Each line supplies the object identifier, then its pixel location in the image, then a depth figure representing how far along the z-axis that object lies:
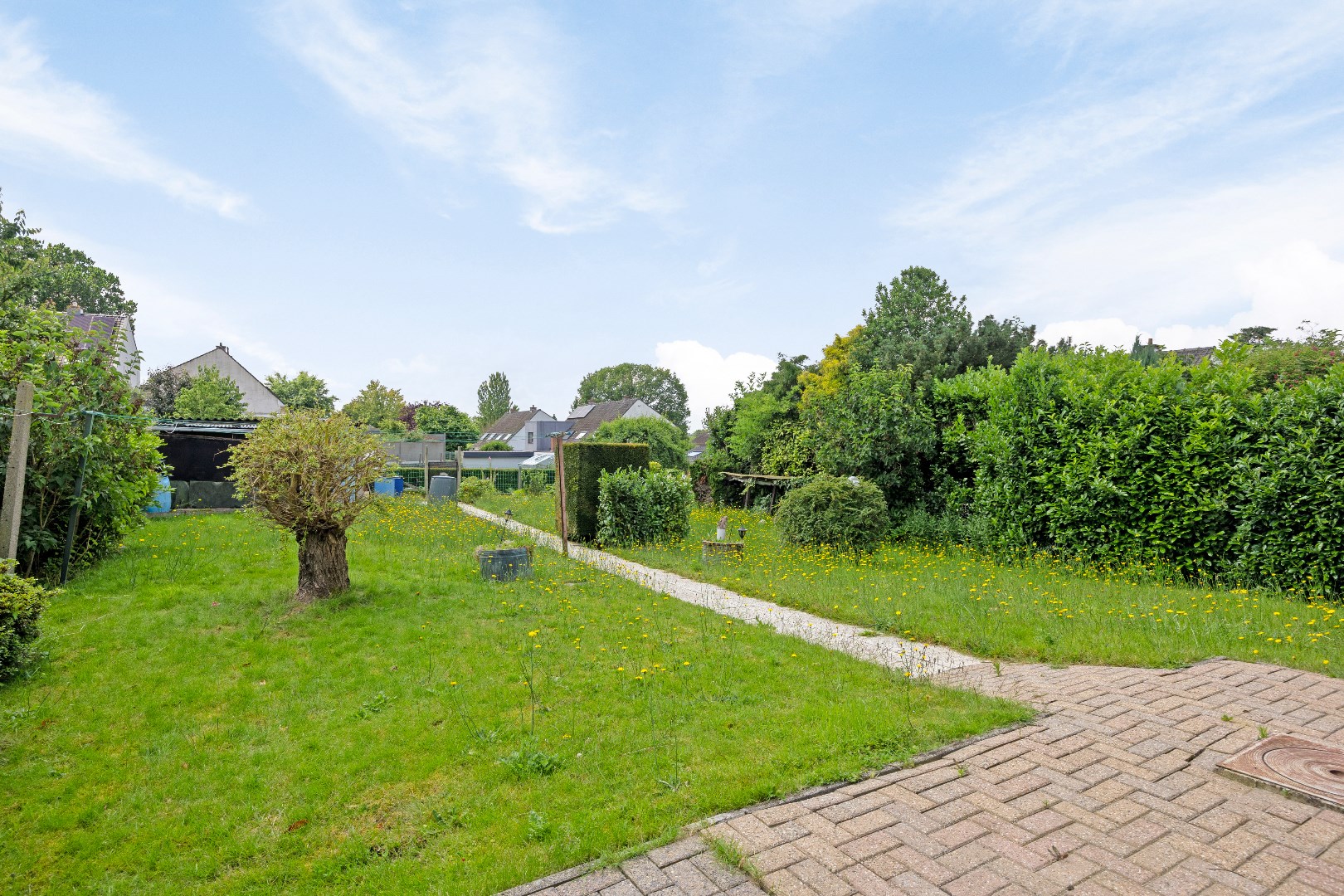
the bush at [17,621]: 4.51
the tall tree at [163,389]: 27.27
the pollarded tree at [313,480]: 6.52
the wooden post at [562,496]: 10.61
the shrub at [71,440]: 6.83
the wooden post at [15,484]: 5.38
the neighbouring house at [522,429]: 62.97
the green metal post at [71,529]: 6.91
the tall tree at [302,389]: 43.25
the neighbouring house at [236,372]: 37.69
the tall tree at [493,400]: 79.77
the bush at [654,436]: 24.67
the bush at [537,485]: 23.61
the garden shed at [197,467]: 14.07
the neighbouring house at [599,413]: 55.00
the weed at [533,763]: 3.48
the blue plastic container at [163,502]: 12.79
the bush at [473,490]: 21.36
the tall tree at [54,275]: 19.31
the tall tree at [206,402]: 26.00
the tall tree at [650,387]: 76.50
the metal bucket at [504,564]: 8.27
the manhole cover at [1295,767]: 3.02
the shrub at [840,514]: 10.58
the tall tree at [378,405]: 45.66
